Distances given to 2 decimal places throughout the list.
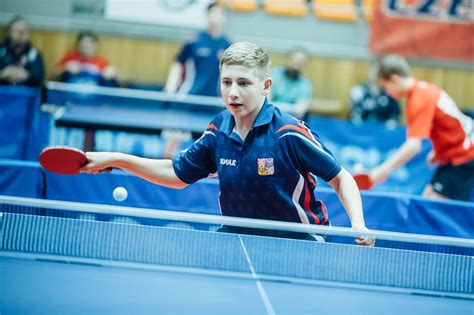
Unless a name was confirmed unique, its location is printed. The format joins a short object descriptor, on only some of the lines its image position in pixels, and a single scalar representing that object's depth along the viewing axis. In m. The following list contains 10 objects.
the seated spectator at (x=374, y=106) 17.52
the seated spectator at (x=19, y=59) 16.17
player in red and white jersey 9.22
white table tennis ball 7.24
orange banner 18.42
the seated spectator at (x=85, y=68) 16.58
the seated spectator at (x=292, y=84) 16.64
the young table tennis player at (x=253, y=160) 5.17
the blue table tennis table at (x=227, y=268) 4.43
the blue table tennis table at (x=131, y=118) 12.32
